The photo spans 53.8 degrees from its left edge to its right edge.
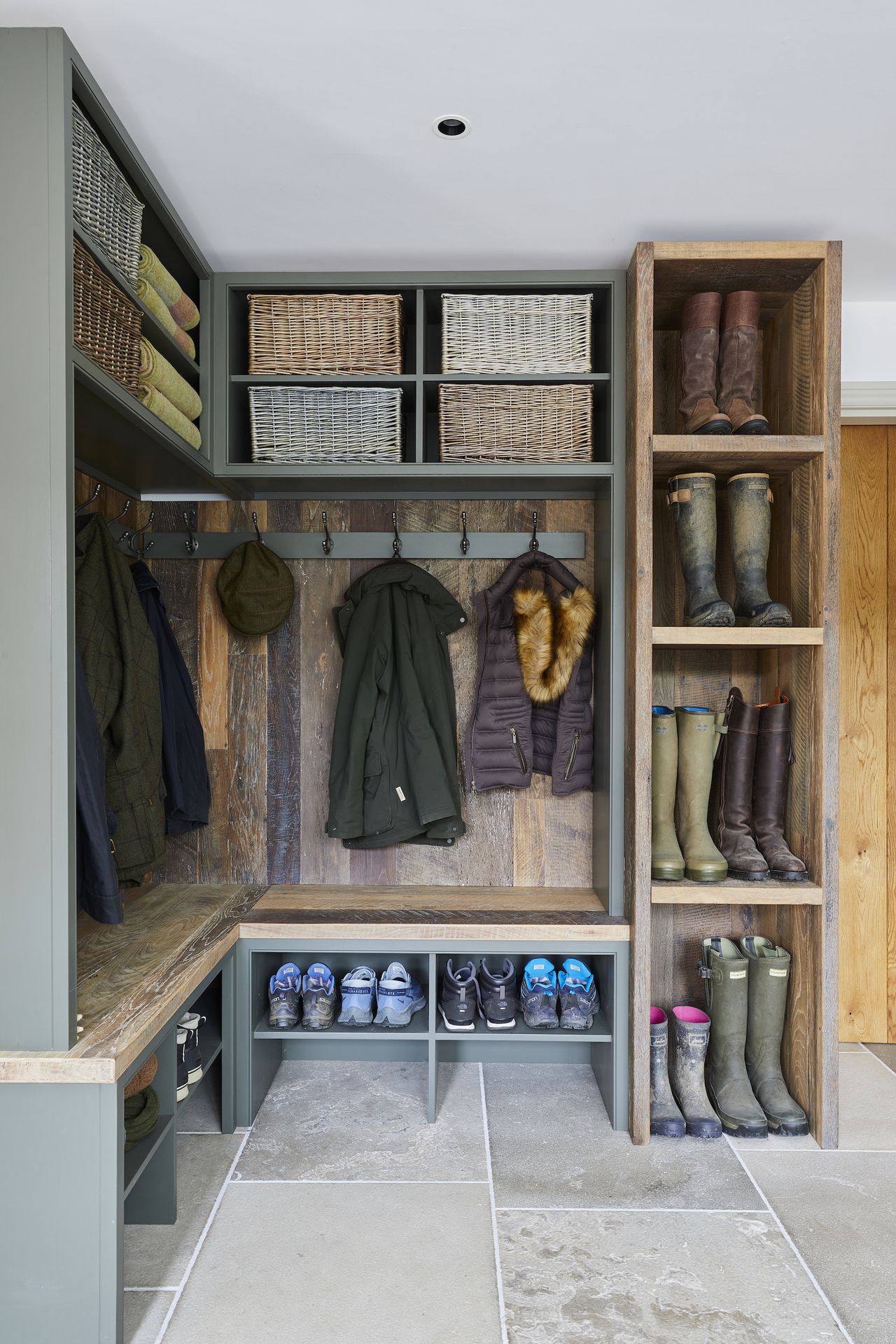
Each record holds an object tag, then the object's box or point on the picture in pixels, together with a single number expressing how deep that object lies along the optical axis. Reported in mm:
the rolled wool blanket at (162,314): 1992
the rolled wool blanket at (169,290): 1997
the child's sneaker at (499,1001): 2527
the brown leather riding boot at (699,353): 2428
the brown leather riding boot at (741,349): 2420
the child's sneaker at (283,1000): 2525
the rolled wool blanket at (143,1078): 1827
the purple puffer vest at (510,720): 2779
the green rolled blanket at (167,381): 2016
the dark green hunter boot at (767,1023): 2447
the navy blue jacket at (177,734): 2582
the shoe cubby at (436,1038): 2426
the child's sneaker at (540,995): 2525
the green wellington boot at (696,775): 2473
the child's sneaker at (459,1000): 2520
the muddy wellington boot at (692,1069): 2420
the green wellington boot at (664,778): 2490
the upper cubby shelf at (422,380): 2500
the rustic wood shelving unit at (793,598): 2334
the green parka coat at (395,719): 2715
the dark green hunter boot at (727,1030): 2443
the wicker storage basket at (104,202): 1645
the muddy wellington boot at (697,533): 2439
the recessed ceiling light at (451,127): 1840
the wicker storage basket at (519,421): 2510
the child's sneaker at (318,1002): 2533
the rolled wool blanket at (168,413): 2023
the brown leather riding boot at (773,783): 2432
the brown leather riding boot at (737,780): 2477
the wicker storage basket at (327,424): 2516
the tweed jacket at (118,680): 2164
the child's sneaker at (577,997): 2521
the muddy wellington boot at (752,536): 2439
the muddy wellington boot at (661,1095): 2375
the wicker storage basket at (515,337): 2496
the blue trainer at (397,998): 2572
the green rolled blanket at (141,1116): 1838
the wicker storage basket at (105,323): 1669
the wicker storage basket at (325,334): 2502
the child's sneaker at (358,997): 2570
